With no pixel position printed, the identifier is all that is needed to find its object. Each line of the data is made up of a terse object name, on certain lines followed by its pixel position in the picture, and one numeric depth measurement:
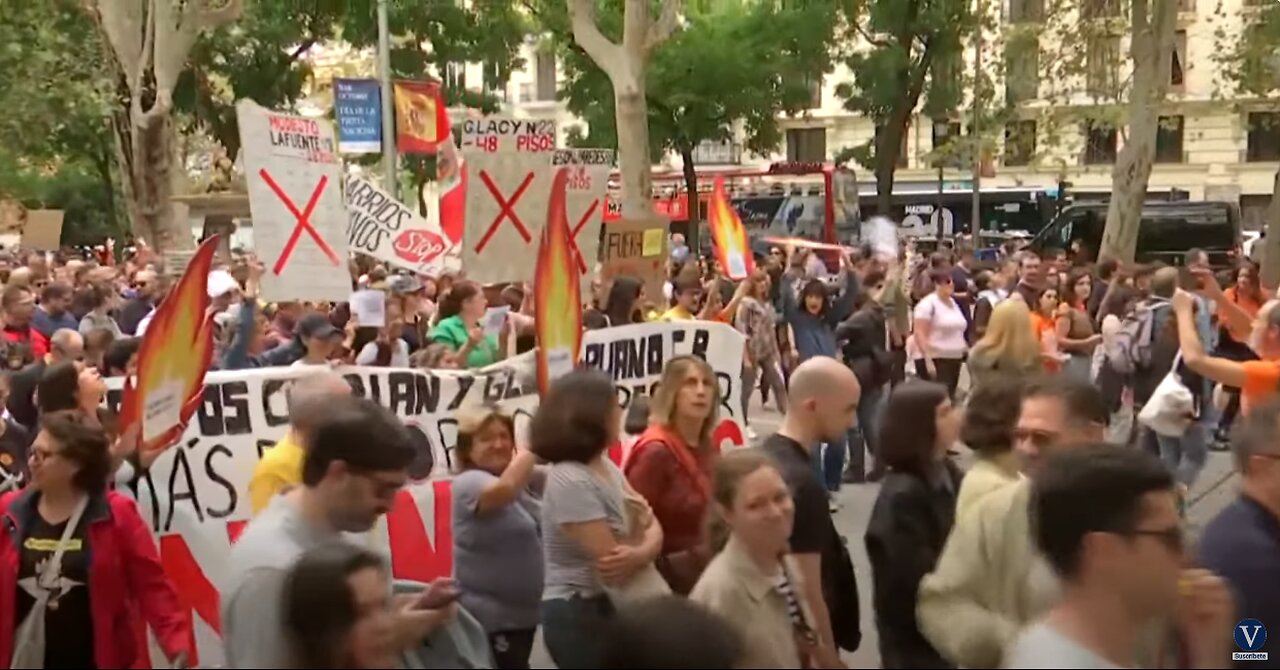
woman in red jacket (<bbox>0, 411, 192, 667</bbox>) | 4.03
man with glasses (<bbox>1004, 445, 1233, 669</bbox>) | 2.57
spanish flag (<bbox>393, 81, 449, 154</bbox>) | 20.80
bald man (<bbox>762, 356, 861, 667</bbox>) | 3.97
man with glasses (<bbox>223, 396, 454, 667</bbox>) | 3.30
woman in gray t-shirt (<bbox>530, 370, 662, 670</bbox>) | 4.11
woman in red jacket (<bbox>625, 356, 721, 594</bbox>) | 4.68
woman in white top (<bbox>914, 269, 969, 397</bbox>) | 11.90
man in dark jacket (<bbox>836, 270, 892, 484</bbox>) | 10.63
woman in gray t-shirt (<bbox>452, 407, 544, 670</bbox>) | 4.63
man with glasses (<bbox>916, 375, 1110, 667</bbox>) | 3.51
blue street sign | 22.56
